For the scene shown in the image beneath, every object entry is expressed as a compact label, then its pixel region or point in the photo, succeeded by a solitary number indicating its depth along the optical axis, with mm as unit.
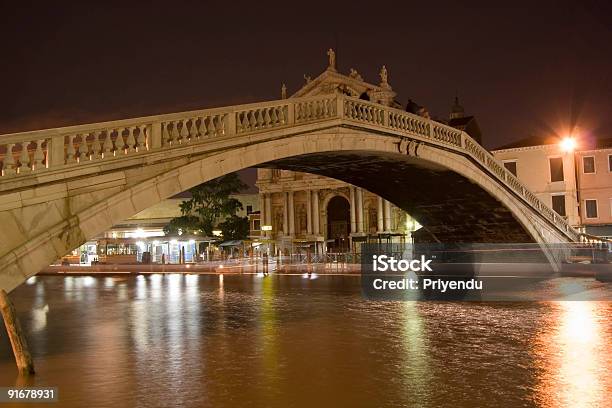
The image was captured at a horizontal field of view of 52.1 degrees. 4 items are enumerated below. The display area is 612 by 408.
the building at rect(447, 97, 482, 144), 59662
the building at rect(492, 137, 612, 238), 42594
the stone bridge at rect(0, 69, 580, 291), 11008
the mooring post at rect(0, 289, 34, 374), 9250
